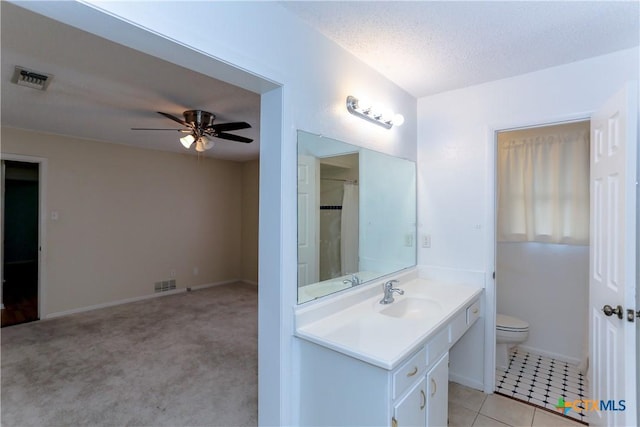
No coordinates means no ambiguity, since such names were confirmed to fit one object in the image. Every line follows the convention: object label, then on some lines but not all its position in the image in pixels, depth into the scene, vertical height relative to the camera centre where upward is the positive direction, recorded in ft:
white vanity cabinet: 4.20 -2.59
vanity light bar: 6.45 +2.27
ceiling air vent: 7.00 +3.16
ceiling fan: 9.64 +2.66
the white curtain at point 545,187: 8.97 +0.89
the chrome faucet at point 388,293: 6.65 -1.70
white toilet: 8.78 -3.43
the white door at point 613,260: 4.79 -0.75
